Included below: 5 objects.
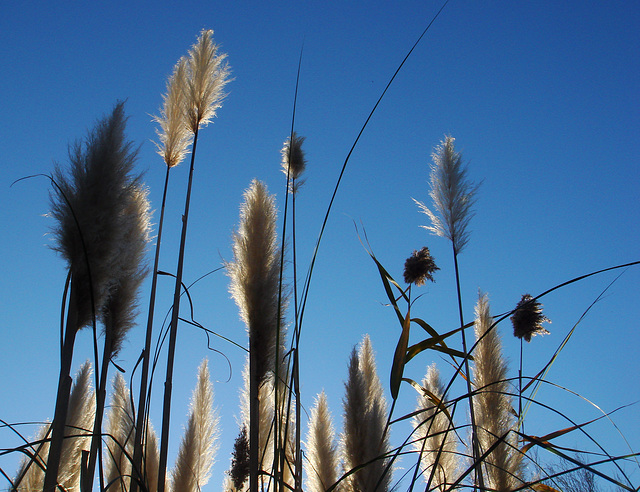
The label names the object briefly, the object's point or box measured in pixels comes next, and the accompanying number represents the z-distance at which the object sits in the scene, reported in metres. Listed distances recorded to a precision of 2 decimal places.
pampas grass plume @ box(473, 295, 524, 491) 3.38
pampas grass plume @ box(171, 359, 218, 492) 3.88
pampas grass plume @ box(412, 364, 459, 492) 3.76
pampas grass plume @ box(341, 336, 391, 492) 3.34
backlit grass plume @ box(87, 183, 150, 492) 2.07
